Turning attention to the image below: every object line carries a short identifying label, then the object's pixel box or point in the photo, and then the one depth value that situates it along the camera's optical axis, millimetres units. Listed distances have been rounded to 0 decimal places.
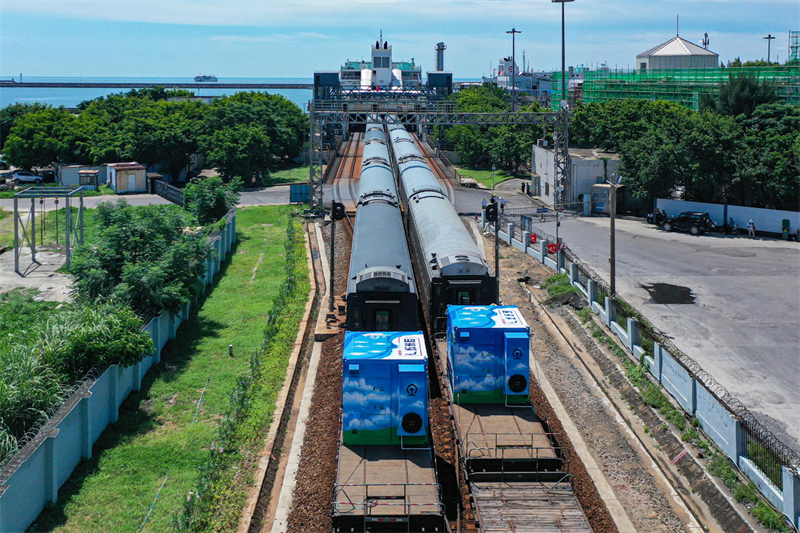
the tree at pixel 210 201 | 45781
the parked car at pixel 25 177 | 66812
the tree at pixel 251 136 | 62250
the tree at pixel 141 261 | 24875
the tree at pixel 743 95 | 53062
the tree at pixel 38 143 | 66625
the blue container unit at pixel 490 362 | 17500
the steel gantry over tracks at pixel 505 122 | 49656
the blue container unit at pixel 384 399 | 15695
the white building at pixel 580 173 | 52375
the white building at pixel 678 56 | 84375
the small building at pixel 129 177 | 61000
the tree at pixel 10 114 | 83500
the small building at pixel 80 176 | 61812
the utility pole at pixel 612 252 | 28297
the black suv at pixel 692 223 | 44688
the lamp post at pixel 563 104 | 51188
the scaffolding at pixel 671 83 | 63616
